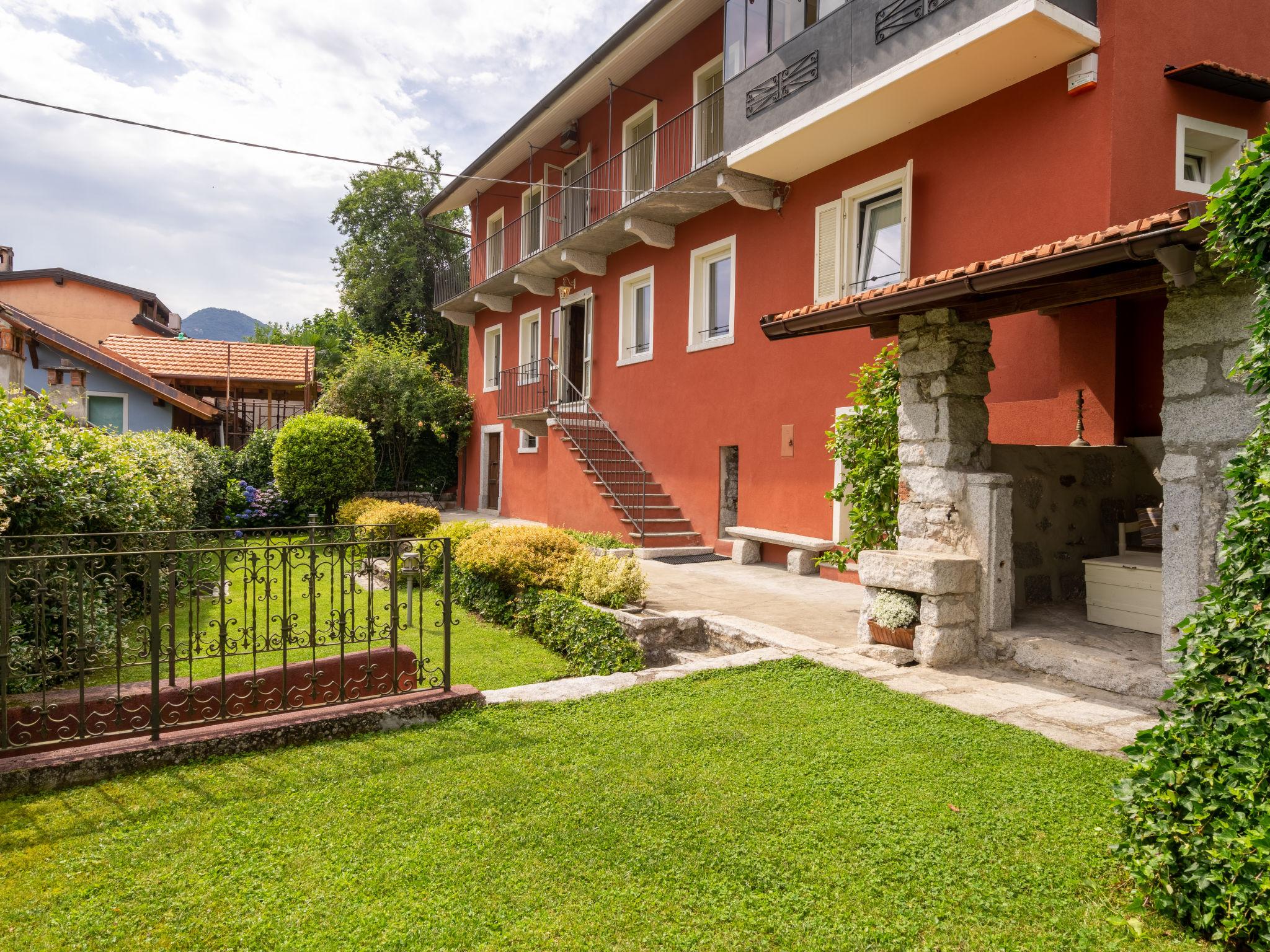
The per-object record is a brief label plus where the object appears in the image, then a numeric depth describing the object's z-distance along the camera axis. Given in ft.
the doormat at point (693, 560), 37.42
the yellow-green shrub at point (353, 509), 44.83
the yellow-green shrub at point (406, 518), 39.17
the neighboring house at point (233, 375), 65.41
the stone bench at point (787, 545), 32.58
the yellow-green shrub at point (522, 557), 26.37
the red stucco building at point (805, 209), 23.39
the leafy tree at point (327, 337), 91.86
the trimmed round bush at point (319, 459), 49.19
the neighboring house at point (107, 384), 51.49
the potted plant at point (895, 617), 18.31
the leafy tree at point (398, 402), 62.64
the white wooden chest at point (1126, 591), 17.81
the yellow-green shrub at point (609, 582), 24.14
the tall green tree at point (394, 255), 93.09
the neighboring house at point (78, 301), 90.53
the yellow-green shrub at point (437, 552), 32.63
